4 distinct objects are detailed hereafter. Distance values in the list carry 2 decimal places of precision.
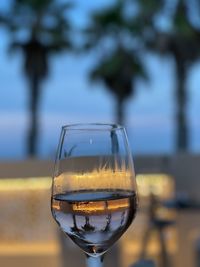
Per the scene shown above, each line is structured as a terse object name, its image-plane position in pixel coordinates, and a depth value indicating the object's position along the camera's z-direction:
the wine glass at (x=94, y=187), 0.73
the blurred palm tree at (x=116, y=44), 11.96
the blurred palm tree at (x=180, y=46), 11.41
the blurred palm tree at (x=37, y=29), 12.20
